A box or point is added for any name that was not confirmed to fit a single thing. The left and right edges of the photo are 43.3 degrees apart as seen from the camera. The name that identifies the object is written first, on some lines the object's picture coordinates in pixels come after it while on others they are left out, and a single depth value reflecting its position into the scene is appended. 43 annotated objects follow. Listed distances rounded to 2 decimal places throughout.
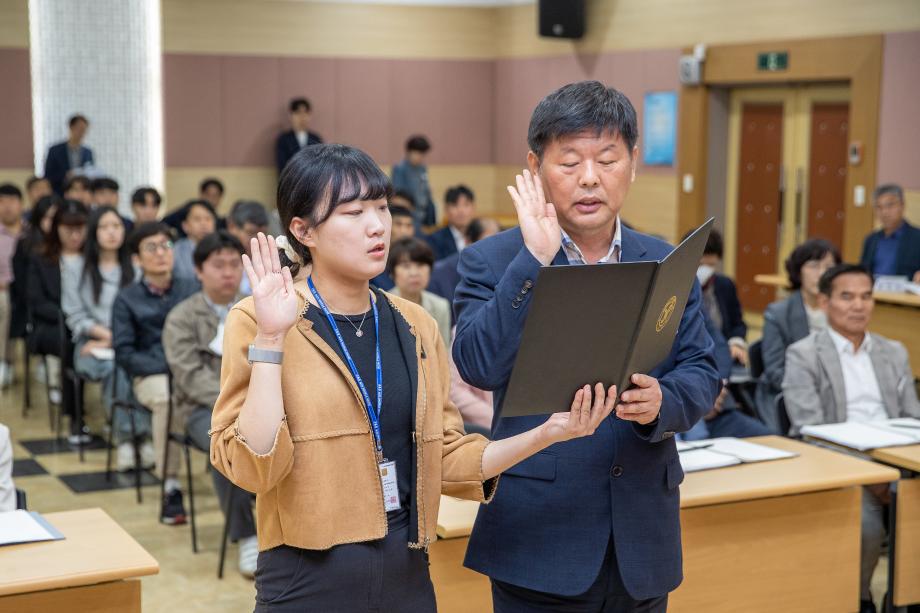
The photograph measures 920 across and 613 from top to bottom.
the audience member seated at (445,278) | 6.04
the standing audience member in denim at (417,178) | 12.10
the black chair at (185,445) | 4.78
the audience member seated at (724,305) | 6.14
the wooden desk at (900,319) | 6.88
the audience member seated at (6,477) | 3.06
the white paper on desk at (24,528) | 2.76
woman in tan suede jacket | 1.77
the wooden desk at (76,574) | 2.55
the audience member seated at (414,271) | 5.57
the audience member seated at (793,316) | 5.45
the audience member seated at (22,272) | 7.27
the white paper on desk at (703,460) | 3.48
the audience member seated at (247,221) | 6.42
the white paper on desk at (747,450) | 3.63
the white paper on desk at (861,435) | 3.85
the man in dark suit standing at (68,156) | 11.54
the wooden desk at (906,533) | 3.68
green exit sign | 10.12
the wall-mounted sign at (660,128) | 11.42
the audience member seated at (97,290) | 6.14
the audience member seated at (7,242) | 7.84
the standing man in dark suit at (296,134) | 12.91
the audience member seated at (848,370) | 4.49
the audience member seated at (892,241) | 8.31
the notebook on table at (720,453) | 3.53
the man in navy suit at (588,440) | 1.90
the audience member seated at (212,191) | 10.77
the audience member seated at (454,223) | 8.31
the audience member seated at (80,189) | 9.52
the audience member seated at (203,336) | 4.86
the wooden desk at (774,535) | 3.34
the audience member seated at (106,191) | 9.24
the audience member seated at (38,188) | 10.30
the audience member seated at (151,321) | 5.33
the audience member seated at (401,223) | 6.77
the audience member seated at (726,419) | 4.88
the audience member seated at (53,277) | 6.67
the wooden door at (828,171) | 9.91
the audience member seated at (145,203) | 8.23
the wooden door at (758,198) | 10.59
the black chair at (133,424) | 5.48
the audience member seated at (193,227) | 7.36
